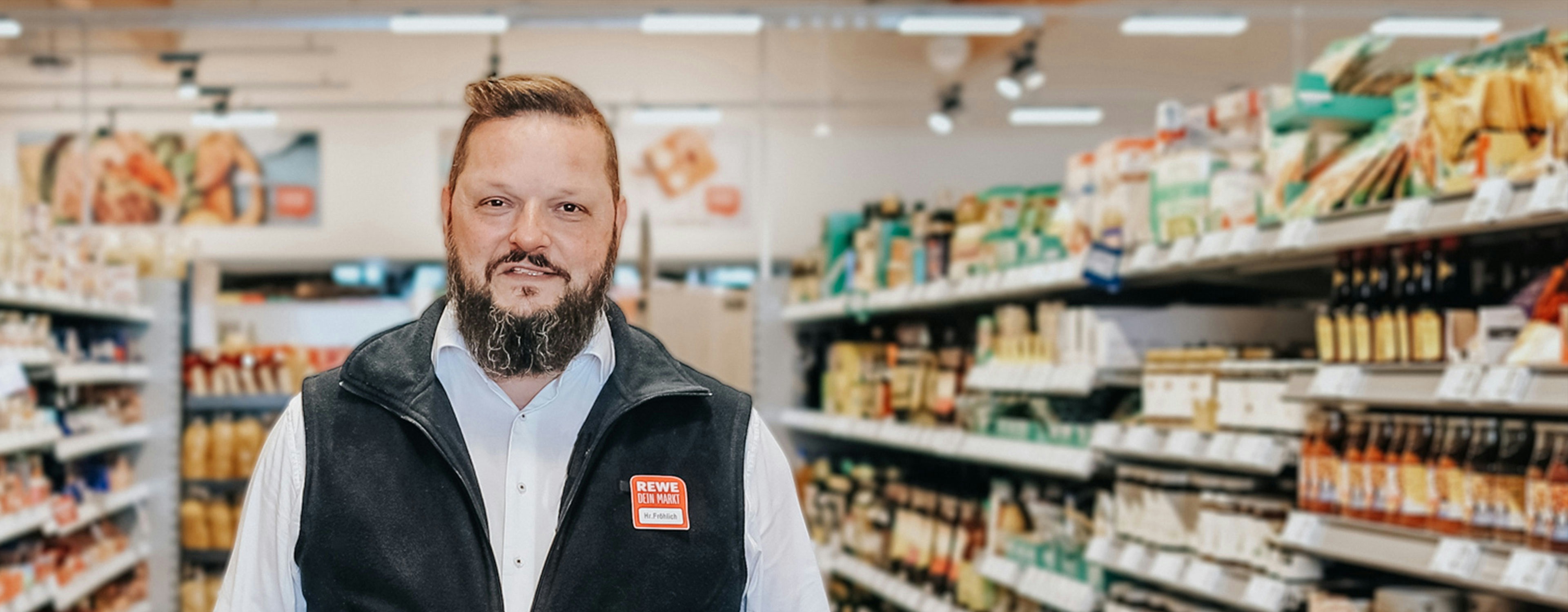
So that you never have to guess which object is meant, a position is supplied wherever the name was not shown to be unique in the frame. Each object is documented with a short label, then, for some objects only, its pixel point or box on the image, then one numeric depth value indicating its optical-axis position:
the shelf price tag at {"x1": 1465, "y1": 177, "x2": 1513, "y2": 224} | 2.43
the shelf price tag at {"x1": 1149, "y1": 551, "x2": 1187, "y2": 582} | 3.44
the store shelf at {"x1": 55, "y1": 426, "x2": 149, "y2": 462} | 5.33
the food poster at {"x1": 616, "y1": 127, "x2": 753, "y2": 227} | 10.95
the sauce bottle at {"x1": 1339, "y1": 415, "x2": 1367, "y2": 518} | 2.88
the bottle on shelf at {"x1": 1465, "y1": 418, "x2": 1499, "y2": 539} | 2.58
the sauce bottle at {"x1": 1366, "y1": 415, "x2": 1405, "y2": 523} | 2.80
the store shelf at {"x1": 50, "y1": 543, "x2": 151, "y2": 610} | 5.18
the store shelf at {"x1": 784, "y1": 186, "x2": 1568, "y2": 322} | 2.54
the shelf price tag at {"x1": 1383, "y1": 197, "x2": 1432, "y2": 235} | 2.61
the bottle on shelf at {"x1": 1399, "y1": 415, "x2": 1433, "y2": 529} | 2.73
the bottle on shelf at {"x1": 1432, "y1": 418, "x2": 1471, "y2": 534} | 2.65
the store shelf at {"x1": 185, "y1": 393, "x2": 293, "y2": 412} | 7.33
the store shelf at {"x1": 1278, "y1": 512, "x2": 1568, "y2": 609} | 2.35
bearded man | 1.63
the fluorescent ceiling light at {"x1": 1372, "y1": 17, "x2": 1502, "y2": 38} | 7.21
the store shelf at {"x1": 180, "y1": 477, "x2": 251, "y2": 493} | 7.33
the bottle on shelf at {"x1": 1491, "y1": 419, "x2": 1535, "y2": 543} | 2.52
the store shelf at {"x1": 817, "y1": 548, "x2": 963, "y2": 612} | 5.10
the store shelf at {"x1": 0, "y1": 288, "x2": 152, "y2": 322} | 4.55
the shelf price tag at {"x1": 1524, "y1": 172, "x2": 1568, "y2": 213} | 2.28
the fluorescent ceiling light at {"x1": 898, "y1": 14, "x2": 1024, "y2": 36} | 6.84
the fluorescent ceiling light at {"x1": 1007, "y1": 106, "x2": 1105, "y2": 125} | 10.79
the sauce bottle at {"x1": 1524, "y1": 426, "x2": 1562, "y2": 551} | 2.44
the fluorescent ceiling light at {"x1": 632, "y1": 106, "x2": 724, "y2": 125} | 10.90
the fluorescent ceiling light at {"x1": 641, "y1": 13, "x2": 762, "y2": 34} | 6.80
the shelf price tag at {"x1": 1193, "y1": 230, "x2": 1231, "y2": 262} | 3.21
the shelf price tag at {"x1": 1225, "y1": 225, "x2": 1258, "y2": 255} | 3.11
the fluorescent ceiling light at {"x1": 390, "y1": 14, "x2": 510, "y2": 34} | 6.77
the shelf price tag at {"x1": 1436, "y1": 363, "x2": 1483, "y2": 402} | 2.52
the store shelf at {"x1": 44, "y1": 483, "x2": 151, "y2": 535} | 5.29
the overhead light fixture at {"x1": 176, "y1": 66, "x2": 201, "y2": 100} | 9.57
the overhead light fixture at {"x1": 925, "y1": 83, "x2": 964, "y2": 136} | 10.72
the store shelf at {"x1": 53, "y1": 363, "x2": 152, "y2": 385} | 5.38
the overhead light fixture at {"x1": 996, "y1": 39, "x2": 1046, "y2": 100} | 9.99
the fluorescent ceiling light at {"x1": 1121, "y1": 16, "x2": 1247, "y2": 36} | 6.93
